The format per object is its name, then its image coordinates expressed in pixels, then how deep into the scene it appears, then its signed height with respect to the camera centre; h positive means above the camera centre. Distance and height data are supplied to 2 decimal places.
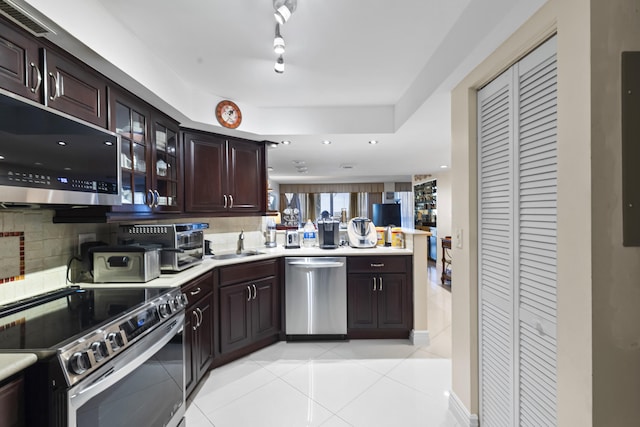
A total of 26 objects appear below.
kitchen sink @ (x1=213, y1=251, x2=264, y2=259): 2.91 -0.46
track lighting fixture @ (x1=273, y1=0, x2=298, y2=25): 1.25 +0.93
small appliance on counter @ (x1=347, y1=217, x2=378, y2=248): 3.12 -0.25
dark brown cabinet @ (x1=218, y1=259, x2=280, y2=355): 2.40 -0.85
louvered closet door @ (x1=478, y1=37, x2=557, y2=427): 1.12 -0.15
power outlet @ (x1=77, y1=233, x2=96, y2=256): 1.89 -0.18
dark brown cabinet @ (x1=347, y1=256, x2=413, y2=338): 2.85 -0.85
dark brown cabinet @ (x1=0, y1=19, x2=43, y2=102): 1.10 +0.61
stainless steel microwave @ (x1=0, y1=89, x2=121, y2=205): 1.03 +0.24
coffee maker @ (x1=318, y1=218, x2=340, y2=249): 3.15 -0.25
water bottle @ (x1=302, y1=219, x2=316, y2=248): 3.36 -0.32
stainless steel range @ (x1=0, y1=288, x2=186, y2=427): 0.95 -0.56
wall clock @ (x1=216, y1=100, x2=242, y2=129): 2.51 +0.88
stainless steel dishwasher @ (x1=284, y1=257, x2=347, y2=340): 2.83 -0.86
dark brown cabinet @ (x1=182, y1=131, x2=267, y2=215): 2.57 +0.36
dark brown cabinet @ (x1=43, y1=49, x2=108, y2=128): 1.30 +0.62
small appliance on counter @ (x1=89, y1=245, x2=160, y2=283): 1.78 -0.32
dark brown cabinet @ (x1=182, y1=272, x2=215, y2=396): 1.91 -0.85
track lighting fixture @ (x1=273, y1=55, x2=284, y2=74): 1.70 +0.89
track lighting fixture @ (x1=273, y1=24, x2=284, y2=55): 1.43 +0.87
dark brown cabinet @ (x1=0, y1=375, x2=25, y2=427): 0.85 -0.59
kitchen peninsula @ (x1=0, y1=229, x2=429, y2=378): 2.80 -0.48
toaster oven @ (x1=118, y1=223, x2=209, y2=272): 2.02 -0.20
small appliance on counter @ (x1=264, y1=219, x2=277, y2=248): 3.40 -0.33
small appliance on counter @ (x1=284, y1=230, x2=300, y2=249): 3.25 -0.33
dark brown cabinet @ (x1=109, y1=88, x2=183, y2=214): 1.78 +0.41
